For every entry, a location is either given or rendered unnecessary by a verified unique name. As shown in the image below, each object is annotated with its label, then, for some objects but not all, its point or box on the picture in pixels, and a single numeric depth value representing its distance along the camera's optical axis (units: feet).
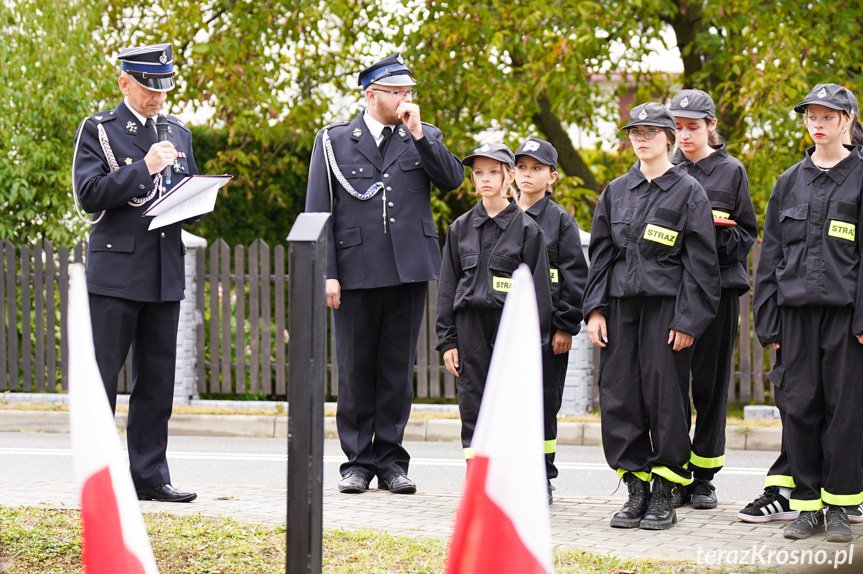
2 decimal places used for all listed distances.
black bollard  18.38
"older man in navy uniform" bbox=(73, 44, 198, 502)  33.78
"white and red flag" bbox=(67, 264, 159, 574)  16.16
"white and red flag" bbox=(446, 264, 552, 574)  15.01
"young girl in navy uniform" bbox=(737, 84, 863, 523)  33.81
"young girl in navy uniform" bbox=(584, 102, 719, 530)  33.27
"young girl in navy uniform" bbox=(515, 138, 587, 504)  38.11
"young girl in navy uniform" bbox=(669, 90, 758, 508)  36.83
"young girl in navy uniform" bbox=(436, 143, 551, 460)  36.45
